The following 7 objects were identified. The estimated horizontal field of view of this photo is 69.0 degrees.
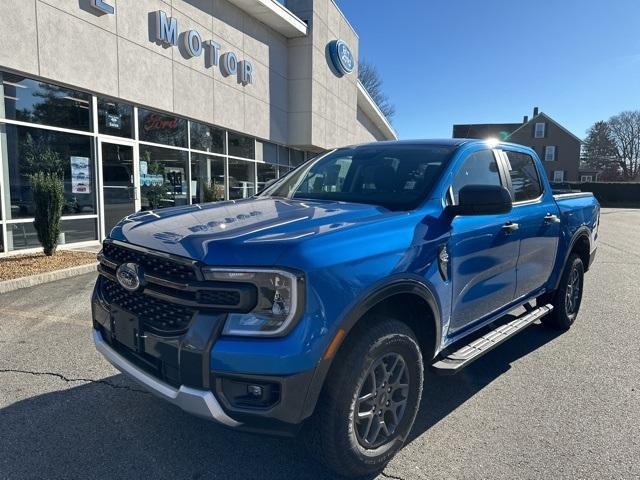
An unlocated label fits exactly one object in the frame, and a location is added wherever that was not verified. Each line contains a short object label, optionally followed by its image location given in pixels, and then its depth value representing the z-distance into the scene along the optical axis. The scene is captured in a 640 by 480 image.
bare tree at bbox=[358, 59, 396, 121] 53.19
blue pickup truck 2.05
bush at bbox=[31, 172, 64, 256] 7.73
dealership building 8.77
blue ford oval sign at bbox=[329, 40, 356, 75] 21.47
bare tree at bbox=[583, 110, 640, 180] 74.38
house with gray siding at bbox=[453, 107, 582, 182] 55.31
